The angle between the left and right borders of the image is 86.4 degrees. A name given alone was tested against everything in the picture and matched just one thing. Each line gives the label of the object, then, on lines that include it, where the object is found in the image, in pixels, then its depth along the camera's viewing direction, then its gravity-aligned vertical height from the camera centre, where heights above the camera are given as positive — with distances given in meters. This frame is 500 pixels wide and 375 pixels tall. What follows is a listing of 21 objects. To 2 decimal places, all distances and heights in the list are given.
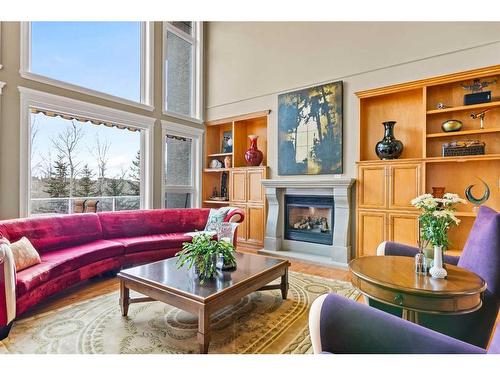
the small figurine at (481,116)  3.31 +0.92
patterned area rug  1.88 -1.13
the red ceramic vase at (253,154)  5.19 +0.65
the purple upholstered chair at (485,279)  1.40 -0.49
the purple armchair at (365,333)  0.91 -0.53
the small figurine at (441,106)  3.49 +1.10
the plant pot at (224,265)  2.38 -0.70
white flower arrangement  1.52 -0.18
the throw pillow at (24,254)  2.42 -0.64
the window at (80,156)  3.53 +0.47
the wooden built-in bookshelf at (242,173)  5.13 +0.29
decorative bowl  3.38 +0.81
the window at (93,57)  3.56 +1.99
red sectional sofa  2.17 -0.72
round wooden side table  1.27 -0.50
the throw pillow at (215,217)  4.05 -0.47
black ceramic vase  3.74 +0.61
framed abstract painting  4.29 +0.98
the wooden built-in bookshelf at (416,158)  3.30 +0.39
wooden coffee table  1.80 -0.75
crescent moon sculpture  3.14 -0.09
